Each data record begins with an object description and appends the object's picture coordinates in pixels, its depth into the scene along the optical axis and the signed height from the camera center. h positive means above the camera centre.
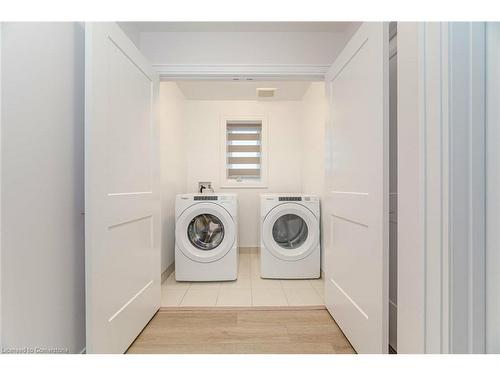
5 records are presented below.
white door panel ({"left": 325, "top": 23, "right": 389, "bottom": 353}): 1.13 -0.01
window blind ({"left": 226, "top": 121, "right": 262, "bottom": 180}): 3.70 +0.54
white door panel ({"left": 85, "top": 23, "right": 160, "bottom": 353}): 1.14 -0.01
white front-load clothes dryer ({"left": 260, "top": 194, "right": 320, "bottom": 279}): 2.57 -0.55
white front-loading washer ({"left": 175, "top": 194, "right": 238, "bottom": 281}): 2.50 -0.54
